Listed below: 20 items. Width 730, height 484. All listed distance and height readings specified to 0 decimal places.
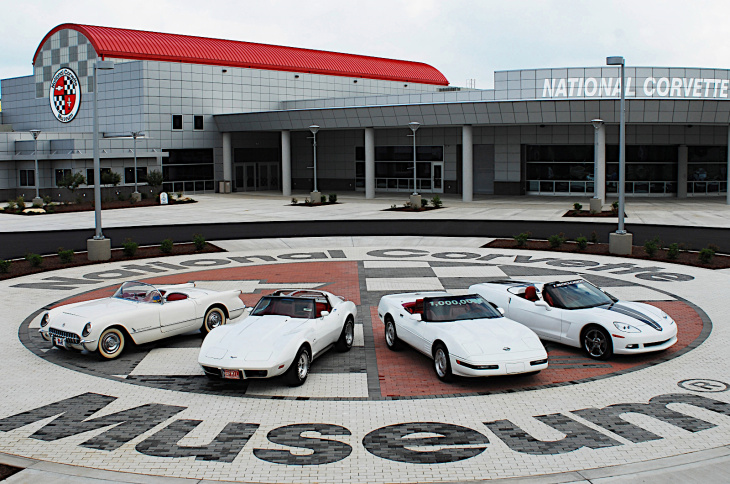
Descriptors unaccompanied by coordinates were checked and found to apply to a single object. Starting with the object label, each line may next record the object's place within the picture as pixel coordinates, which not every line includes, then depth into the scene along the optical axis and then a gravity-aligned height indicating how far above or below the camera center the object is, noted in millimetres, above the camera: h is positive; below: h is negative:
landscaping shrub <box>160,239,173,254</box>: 27750 -1773
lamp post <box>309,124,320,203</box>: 50625 +82
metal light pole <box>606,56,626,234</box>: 26172 +1500
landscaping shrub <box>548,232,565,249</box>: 28375 -1737
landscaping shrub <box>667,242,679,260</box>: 25203 -1926
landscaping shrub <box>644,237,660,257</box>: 25906 -1826
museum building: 49969 +4993
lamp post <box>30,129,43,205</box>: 49556 +2501
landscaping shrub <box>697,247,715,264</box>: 24062 -1954
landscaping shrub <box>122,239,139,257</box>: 27125 -1791
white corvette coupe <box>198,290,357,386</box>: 12219 -2423
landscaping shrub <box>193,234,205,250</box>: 28609 -1683
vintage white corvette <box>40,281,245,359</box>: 14102 -2318
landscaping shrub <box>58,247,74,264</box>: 25422 -1919
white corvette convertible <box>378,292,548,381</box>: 12344 -2430
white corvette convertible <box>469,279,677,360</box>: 13828 -2354
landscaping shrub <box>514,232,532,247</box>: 28891 -1680
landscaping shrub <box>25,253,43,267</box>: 24562 -1973
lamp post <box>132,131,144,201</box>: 51612 +1893
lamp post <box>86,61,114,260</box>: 26203 -1521
